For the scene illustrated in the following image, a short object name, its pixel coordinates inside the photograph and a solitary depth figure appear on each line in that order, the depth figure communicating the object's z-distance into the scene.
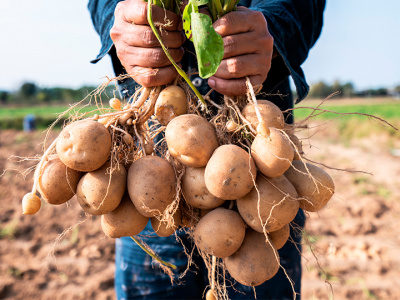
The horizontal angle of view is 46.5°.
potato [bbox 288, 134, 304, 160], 0.60
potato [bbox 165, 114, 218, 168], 0.54
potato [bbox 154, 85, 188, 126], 0.61
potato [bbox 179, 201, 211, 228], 0.60
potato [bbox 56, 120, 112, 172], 0.54
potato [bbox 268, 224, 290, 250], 0.58
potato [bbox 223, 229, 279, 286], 0.56
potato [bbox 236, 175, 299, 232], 0.53
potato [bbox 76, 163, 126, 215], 0.54
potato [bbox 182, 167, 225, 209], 0.56
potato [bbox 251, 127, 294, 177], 0.52
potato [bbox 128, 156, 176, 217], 0.54
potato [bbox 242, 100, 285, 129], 0.57
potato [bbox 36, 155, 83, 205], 0.56
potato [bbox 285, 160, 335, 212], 0.57
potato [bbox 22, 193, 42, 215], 0.57
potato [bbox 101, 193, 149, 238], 0.57
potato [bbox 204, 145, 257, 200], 0.52
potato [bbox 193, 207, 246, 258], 0.54
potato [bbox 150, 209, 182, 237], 0.59
